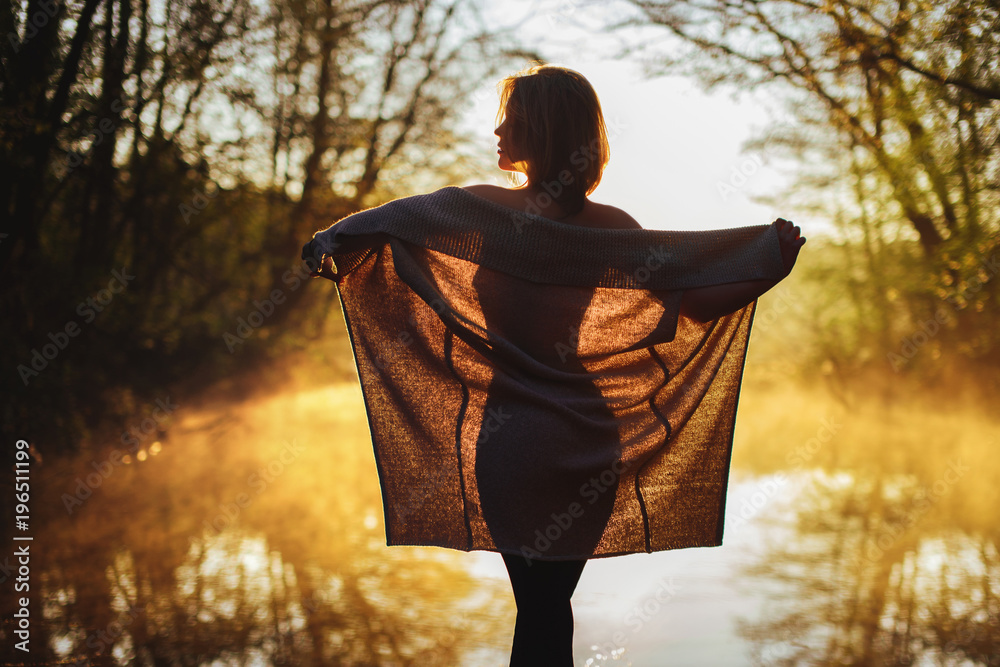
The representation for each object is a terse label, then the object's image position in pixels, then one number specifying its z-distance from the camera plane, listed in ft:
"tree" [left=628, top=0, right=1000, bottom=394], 12.93
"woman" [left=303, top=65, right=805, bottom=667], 6.81
